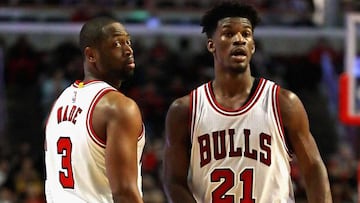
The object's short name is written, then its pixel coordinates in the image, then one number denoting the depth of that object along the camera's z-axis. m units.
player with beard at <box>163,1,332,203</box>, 8.19
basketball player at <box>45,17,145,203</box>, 7.22
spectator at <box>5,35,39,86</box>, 26.16
